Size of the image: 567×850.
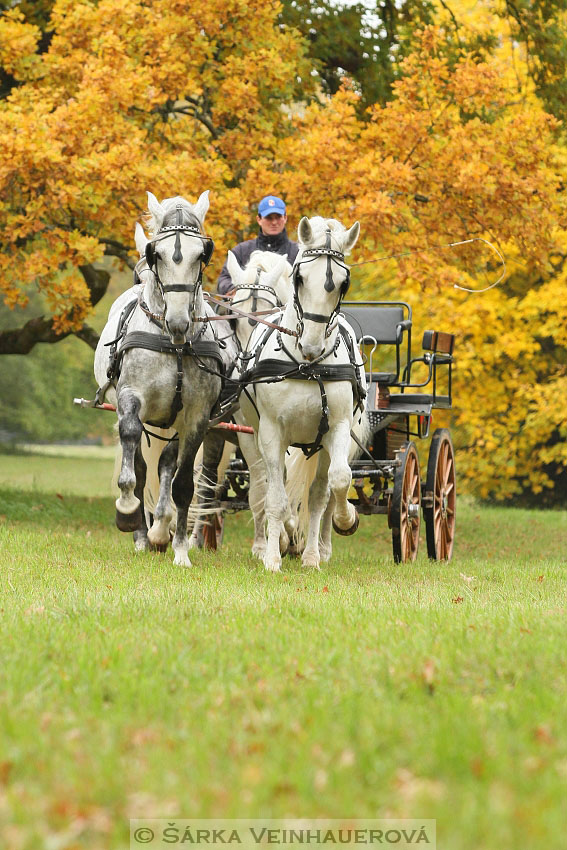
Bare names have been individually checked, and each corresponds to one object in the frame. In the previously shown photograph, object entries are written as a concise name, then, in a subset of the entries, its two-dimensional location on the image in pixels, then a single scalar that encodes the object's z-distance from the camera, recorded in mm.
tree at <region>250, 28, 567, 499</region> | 24484
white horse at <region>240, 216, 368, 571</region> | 14656
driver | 18828
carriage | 17922
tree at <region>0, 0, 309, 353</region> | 23187
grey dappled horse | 14648
